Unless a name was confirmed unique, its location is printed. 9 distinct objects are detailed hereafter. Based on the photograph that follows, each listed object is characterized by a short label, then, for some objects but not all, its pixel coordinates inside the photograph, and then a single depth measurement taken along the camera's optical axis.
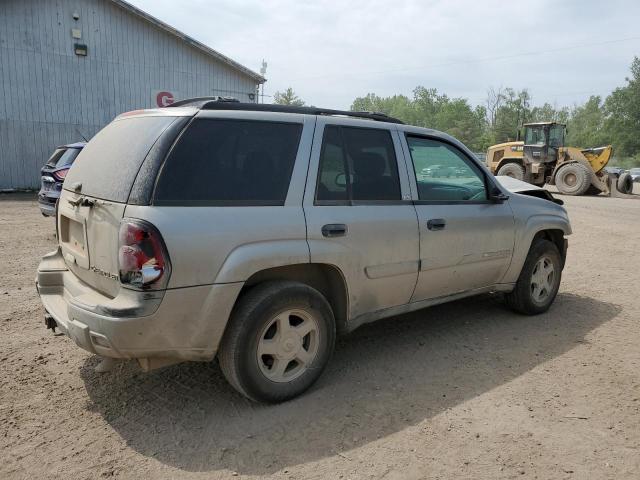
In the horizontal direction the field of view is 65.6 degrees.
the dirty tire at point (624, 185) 20.70
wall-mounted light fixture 16.38
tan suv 2.72
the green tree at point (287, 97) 72.62
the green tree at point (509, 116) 80.78
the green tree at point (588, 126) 75.62
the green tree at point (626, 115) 64.44
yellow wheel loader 19.62
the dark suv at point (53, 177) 8.41
